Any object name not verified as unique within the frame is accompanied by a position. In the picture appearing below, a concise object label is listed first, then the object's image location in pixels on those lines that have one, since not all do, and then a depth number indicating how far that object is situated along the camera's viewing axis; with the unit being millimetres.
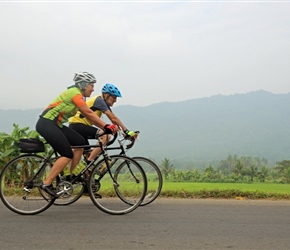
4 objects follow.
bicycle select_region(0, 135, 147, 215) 5770
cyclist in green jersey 5566
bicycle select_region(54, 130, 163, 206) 6141
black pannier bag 5758
